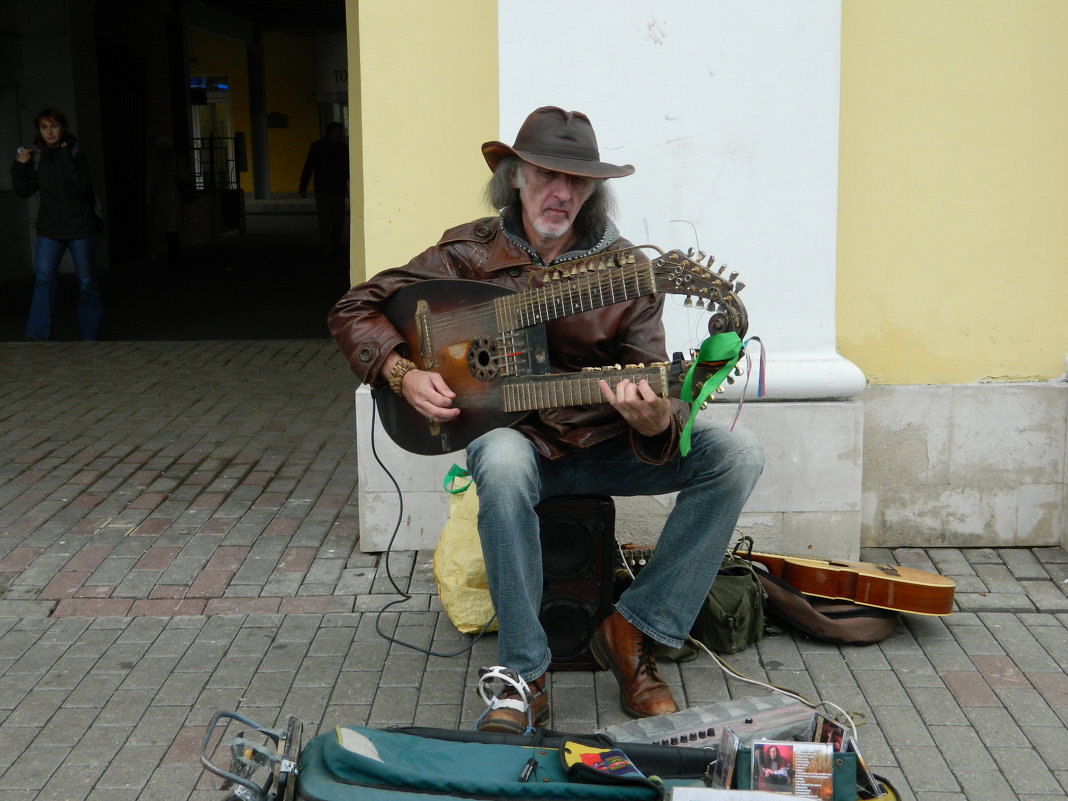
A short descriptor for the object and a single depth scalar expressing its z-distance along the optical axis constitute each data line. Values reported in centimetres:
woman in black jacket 912
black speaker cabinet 352
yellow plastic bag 382
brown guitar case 378
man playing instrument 326
